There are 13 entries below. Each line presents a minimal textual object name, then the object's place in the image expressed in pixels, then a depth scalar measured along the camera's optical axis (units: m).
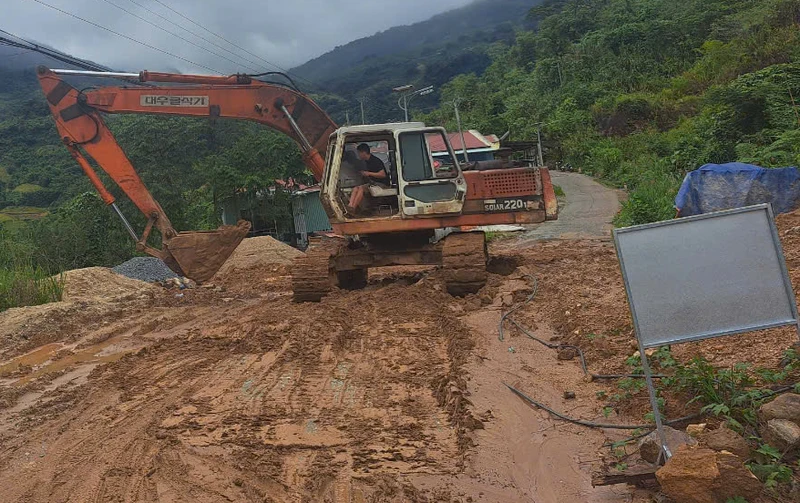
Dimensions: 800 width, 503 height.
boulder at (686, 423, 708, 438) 3.68
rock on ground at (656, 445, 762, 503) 3.01
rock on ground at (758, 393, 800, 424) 3.46
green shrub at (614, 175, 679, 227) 14.93
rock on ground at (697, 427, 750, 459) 3.32
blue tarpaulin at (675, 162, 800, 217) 12.40
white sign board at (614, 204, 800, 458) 3.60
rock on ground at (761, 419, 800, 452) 3.32
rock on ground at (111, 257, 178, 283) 14.30
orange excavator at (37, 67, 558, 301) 9.41
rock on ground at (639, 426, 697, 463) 3.53
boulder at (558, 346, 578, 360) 5.83
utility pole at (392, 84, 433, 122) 14.09
